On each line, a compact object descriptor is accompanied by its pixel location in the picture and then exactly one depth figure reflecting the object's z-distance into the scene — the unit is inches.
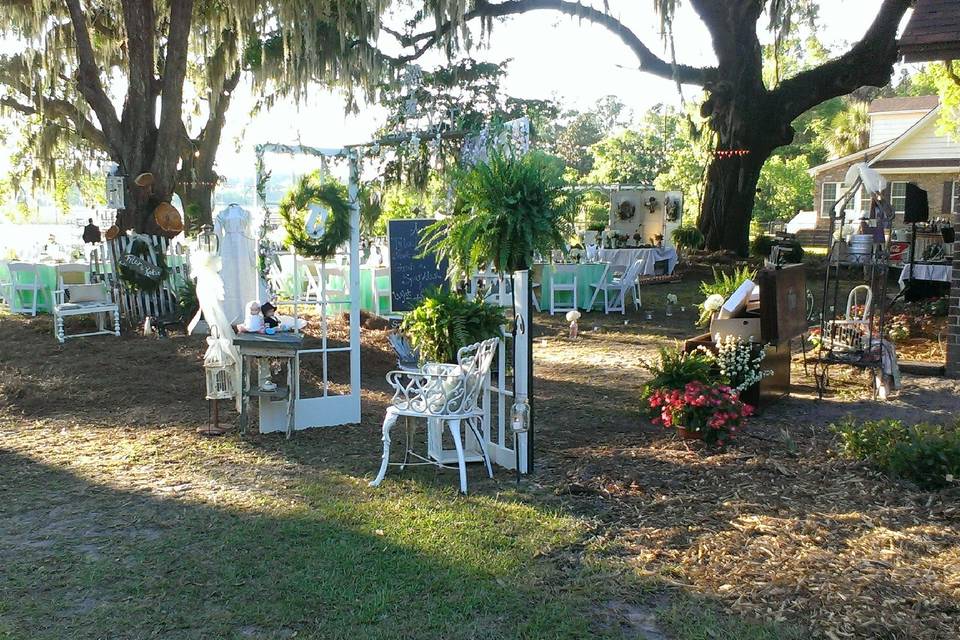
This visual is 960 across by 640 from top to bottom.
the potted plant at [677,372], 244.7
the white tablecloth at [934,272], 403.5
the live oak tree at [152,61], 487.2
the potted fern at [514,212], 193.3
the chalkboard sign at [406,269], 451.5
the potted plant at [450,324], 209.0
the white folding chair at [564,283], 532.6
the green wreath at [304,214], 246.5
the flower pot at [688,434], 229.0
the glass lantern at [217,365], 253.6
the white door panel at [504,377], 202.1
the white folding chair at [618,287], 522.6
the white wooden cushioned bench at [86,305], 414.9
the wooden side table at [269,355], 236.7
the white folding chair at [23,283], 525.0
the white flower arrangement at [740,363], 259.4
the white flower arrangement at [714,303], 297.1
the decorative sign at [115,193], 458.6
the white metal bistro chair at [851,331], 284.7
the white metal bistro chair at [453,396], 195.3
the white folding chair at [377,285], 508.1
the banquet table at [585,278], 536.1
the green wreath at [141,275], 456.1
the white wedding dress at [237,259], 278.8
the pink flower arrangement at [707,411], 224.7
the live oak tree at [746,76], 644.7
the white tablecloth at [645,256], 606.5
